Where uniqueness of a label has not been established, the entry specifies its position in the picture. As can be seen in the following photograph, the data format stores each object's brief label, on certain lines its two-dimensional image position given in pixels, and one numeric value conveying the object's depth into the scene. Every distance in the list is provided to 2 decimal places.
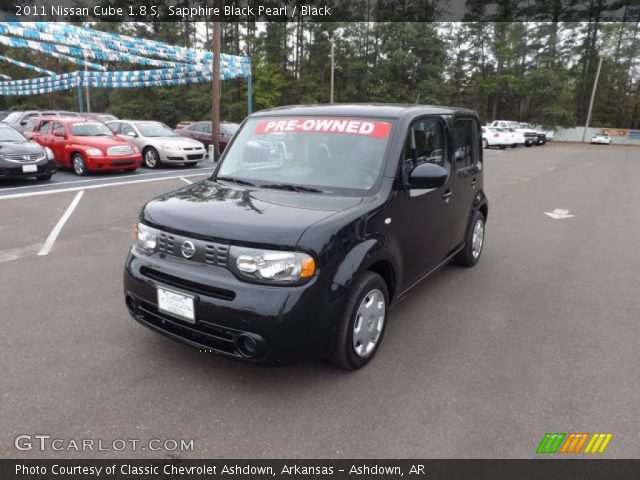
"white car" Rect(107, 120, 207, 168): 14.73
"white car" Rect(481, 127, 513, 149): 30.03
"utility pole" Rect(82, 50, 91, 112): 25.77
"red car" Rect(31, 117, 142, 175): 12.44
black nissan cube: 2.65
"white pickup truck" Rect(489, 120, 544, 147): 34.34
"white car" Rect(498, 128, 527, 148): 31.33
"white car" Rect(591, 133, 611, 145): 45.97
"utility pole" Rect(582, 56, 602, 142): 49.43
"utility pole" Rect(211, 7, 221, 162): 16.25
